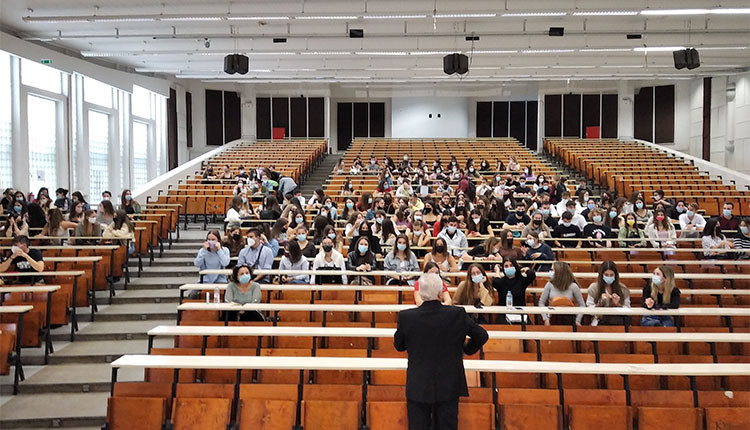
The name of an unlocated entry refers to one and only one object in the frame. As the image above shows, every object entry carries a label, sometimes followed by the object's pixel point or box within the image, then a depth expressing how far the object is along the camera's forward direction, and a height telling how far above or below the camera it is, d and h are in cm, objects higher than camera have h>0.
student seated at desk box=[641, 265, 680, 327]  619 -94
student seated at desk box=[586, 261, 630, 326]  644 -95
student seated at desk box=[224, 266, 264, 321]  638 -94
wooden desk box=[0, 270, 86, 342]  711 -89
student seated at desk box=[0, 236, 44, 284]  736 -74
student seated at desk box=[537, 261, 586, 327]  661 -92
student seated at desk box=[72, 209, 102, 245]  960 -47
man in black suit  376 -90
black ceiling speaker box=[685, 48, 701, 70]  1359 +294
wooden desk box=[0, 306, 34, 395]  600 -139
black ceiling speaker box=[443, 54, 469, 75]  1409 +292
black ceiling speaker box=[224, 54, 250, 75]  1401 +291
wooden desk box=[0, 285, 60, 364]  657 -100
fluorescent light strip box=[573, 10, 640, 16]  1268 +366
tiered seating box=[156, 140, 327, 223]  1469 +99
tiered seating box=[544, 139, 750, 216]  1617 +75
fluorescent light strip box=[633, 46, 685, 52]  1714 +400
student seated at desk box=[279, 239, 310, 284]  784 -81
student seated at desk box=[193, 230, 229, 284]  809 -74
